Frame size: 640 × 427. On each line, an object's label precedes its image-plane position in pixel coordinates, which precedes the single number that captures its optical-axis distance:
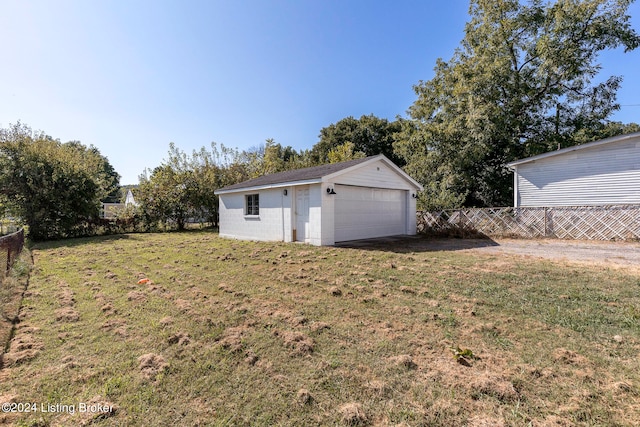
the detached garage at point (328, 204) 10.00
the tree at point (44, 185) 13.74
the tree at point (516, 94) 15.67
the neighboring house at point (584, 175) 11.12
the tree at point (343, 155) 22.34
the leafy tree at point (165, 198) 18.61
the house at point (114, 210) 18.57
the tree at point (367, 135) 32.88
